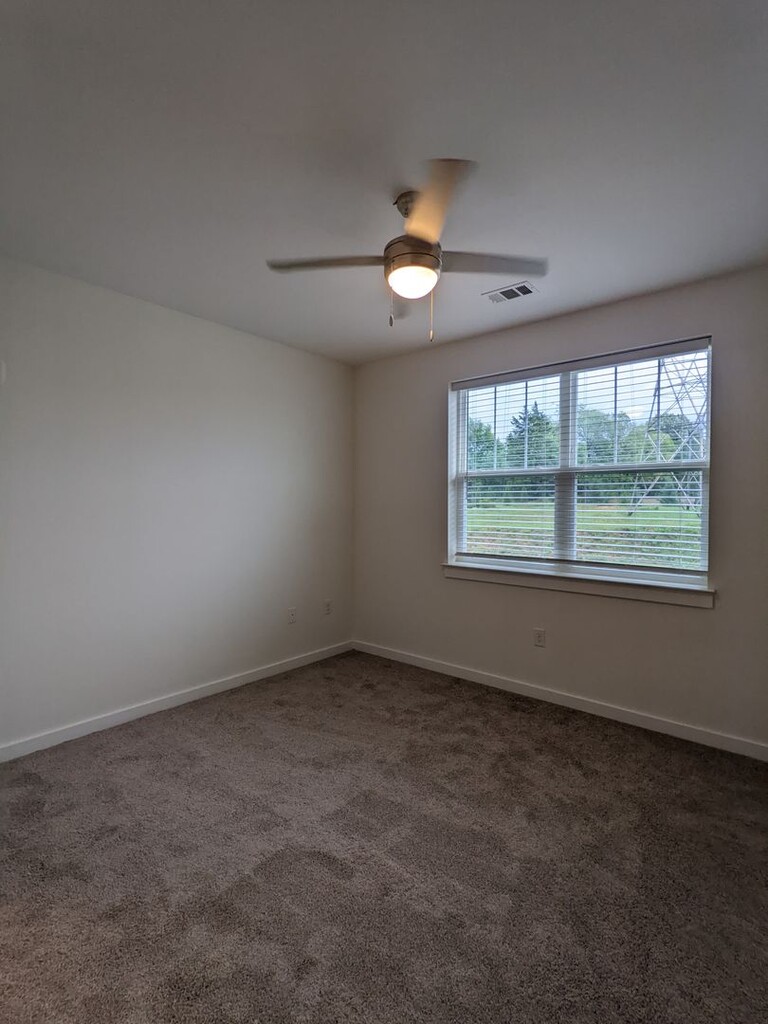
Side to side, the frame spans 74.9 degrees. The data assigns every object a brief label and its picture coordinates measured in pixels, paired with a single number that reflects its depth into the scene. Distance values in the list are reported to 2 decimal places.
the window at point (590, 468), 2.86
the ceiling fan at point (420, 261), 1.92
